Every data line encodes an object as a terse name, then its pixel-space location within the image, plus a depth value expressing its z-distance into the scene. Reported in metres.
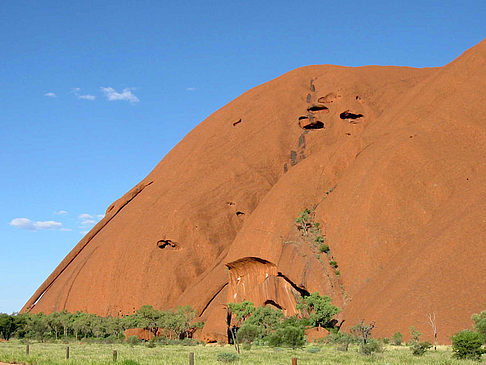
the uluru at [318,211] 45.34
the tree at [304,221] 60.00
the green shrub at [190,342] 52.79
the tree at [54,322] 69.12
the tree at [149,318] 63.72
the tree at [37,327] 66.88
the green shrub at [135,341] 53.26
